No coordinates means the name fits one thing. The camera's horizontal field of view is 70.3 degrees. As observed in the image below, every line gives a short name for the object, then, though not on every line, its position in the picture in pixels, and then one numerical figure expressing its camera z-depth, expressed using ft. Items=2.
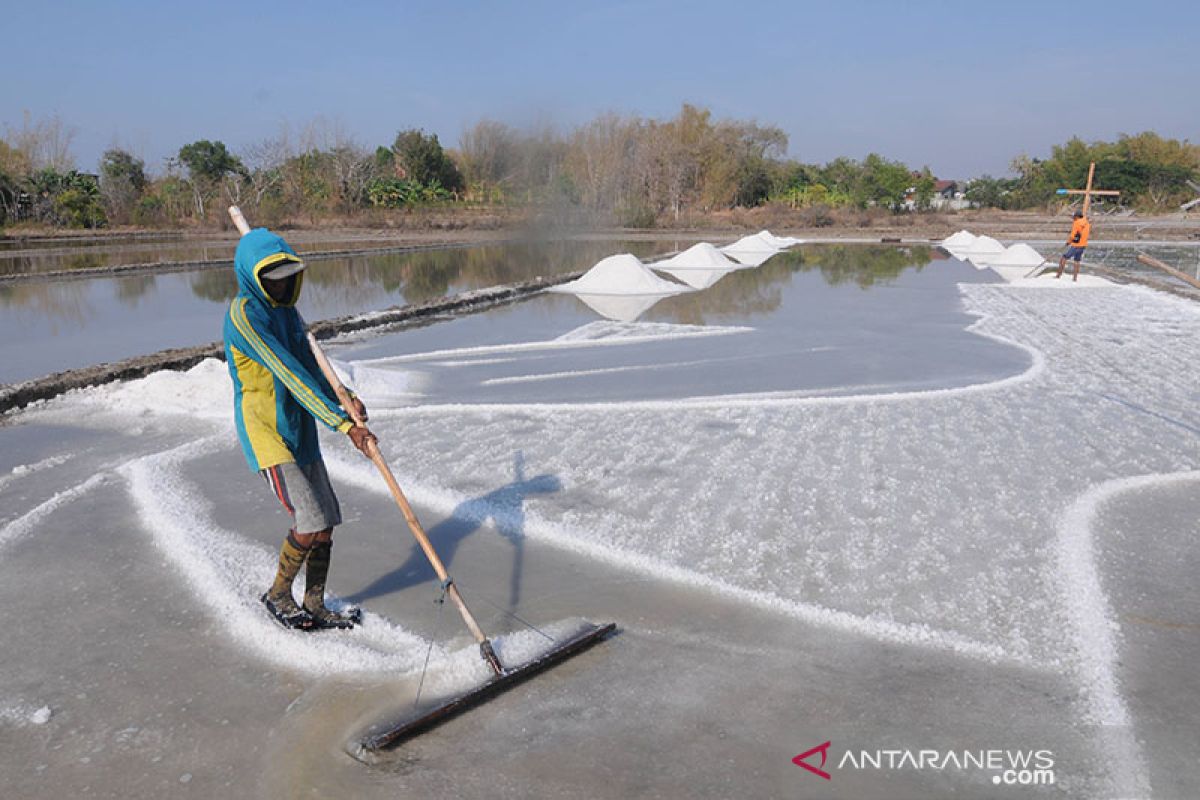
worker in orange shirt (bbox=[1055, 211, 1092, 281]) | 44.84
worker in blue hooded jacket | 8.07
